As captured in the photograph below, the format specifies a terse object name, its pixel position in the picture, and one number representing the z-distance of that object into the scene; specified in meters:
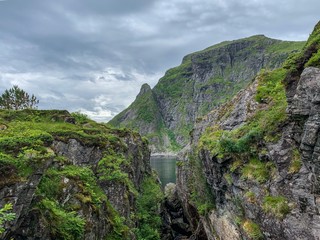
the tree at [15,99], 74.31
